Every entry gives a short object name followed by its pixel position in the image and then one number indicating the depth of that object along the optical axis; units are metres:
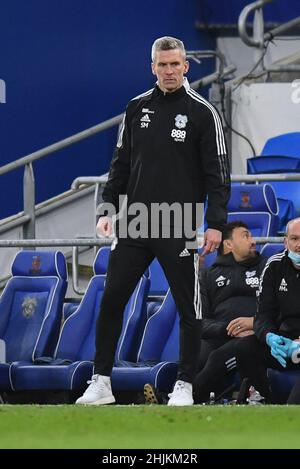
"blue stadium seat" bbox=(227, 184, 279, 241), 11.46
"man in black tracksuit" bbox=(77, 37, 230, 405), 7.81
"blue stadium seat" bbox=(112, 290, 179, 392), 10.46
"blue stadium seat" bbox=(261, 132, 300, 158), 13.41
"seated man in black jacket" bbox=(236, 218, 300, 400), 9.16
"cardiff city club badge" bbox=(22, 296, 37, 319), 11.13
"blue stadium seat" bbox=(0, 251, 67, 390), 10.91
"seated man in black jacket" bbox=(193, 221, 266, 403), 9.72
